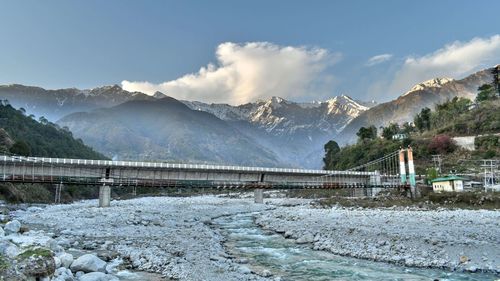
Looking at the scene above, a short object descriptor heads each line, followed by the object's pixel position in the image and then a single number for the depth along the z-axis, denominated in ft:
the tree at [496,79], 471.50
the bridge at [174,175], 188.14
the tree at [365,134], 493.27
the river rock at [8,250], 39.83
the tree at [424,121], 471.05
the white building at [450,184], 194.18
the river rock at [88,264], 49.37
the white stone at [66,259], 49.32
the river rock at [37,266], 36.92
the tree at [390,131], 458.66
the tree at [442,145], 328.51
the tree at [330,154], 476.54
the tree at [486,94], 458.50
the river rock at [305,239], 87.53
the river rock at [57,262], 46.28
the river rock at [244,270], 56.38
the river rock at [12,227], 68.85
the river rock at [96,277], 44.55
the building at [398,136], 442.50
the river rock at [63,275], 41.97
